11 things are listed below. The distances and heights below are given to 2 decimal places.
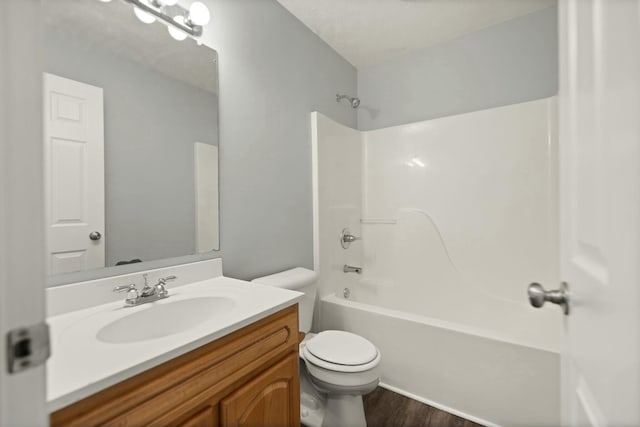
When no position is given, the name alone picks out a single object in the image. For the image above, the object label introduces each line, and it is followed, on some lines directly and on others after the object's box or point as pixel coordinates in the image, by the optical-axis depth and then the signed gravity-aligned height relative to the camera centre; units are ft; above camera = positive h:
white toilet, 4.21 -2.38
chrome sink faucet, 3.38 -0.95
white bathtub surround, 4.87 -0.97
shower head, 7.73 +3.18
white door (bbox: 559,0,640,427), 1.18 +0.02
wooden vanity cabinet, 2.01 -1.51
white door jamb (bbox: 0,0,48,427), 1.14 +0.06
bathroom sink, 3.02 -1.22
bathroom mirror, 3.10 +0.93
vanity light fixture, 3.82 +2.80
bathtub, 4.44 -2.68
